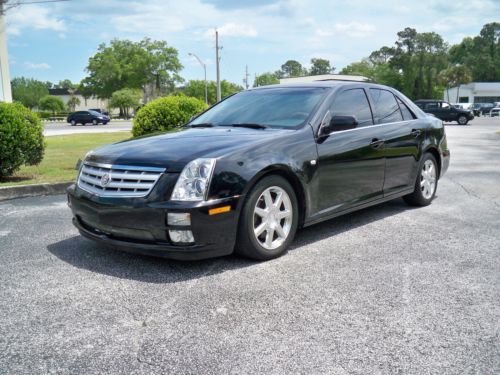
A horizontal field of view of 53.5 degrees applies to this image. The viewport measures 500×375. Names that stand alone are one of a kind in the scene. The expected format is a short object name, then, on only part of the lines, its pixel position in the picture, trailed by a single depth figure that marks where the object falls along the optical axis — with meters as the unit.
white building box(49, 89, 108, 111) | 123.38
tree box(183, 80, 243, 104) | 90.00
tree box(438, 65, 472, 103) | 87.62
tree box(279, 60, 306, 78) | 156.50
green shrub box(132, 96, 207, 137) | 10.95
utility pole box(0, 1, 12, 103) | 20.30
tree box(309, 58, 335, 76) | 142.62
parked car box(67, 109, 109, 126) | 42.29
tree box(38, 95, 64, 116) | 94.31
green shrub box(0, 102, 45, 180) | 8.12
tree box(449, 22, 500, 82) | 112.81
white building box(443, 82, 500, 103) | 92.88
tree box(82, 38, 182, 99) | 75.56
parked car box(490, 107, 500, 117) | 53.25
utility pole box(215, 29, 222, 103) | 38.61
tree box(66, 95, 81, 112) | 103.94
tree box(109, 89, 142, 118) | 66.19
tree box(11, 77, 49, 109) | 98.06
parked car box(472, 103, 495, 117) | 57.41
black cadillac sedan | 3.77
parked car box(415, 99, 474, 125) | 33.41
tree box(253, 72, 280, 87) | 117.74
